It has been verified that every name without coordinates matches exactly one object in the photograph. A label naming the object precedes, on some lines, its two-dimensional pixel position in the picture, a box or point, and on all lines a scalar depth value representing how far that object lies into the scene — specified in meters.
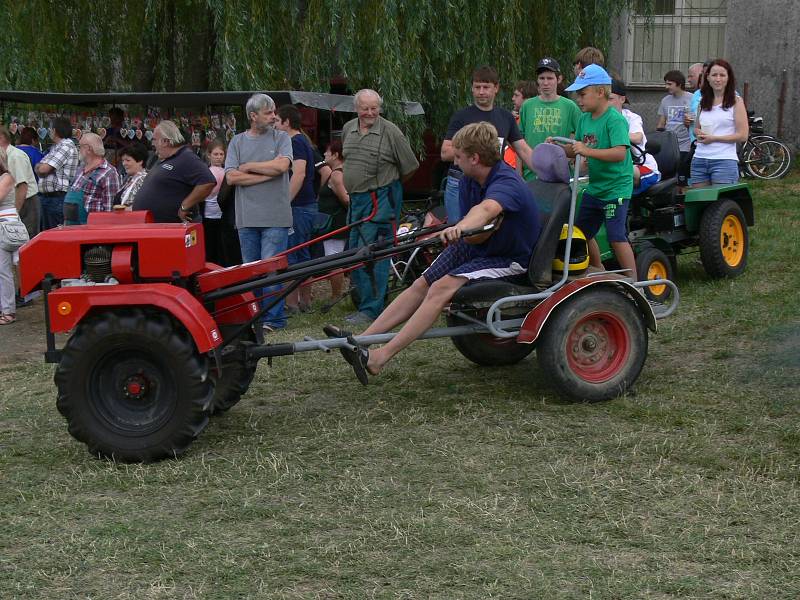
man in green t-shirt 8.87
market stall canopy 11.23
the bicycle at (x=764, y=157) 16.08
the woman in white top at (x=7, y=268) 10.01
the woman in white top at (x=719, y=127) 9.71
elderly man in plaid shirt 9.84
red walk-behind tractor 5.44
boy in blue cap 7.13
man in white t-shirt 8.90
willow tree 12.83
